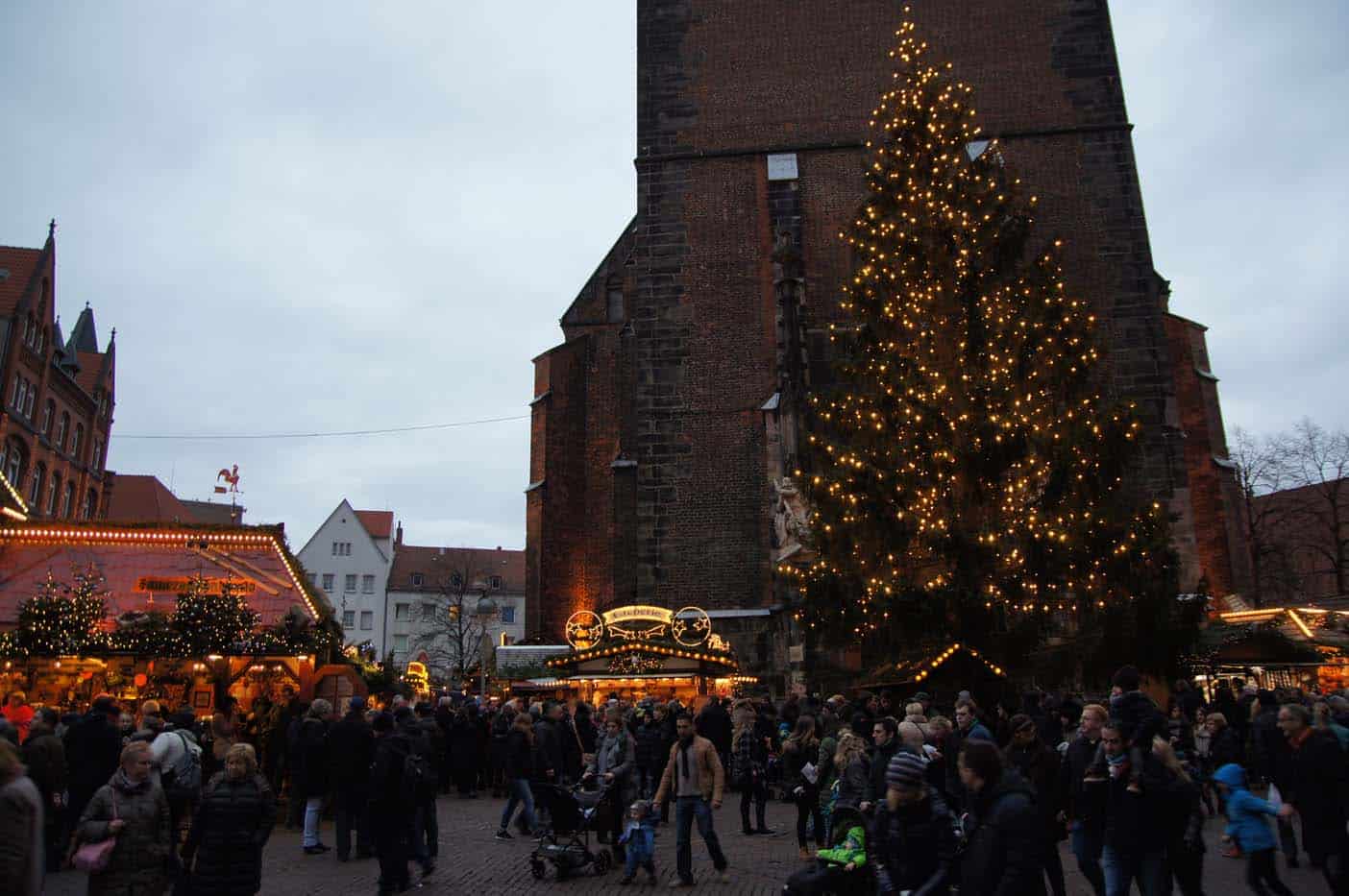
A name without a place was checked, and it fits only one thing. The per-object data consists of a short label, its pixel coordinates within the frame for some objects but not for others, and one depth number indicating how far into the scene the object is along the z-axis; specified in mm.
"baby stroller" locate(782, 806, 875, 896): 6027
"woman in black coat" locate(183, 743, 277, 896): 6055
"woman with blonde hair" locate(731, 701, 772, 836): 12406
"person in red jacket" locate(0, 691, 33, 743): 12119
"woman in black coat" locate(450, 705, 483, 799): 17125
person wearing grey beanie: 5176
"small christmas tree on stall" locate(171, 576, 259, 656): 15008
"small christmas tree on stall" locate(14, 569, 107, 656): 14695
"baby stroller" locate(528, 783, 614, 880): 9906
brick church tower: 24391
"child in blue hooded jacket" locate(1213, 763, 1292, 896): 7074
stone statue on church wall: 20922
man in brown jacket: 9312
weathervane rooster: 20389
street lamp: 26788
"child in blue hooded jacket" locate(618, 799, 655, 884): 9516
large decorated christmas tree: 17344
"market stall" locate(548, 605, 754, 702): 19328
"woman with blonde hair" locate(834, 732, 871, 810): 7980
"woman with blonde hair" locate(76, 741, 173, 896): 5836
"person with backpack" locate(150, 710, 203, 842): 8034
